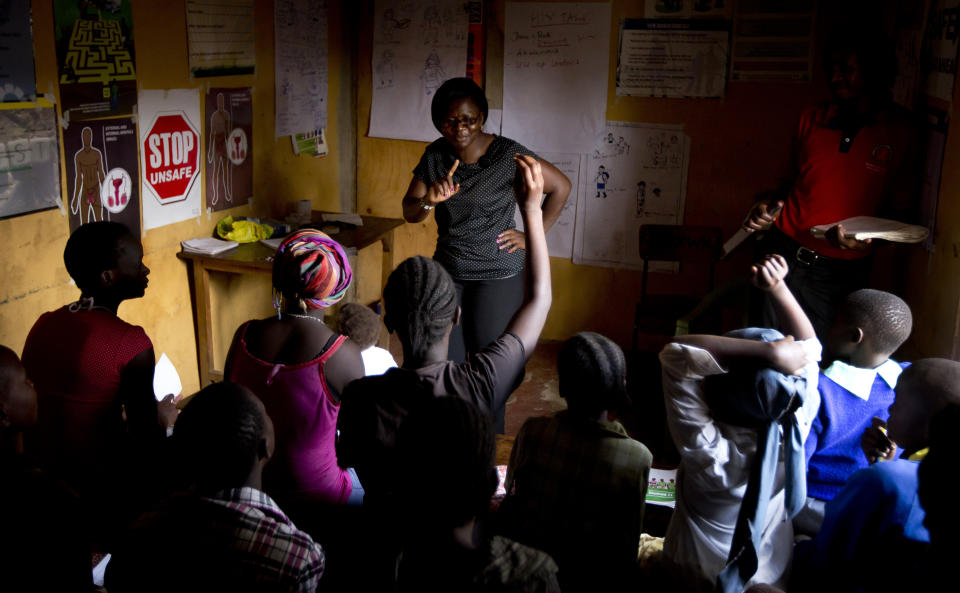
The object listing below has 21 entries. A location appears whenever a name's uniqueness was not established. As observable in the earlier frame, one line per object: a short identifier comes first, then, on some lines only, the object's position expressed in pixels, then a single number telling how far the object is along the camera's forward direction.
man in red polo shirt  2.89
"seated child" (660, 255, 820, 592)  1.55
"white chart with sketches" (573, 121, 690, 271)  4.36
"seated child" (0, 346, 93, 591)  1.24
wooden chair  3.89
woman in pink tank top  1.72
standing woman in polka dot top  2.94
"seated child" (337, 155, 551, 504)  1.42
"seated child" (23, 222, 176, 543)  1.82
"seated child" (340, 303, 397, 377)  2.45
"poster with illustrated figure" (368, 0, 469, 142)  4.54
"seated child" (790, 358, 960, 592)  1.29
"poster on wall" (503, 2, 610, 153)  4.31
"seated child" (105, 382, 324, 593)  1.23
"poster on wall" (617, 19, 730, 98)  4.13
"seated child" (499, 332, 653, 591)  1.48
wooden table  3.36
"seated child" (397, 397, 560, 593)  1.18
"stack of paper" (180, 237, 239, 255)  3.43
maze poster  2.74
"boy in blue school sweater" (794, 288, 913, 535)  1.75
